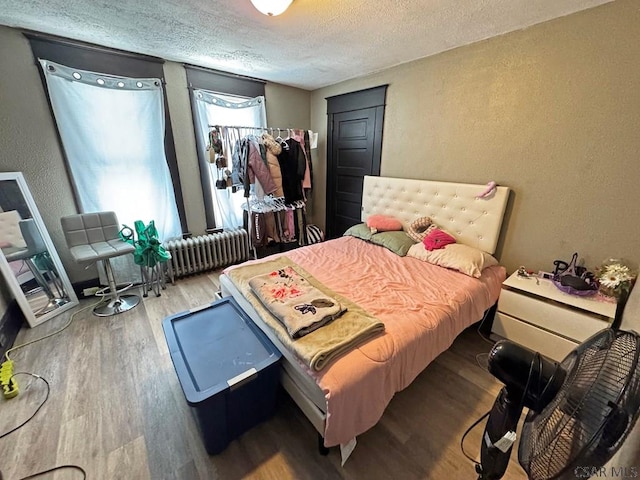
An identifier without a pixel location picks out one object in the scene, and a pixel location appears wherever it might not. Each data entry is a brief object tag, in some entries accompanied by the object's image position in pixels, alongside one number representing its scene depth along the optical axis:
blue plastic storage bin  1.19
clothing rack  2.97
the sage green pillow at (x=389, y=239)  2.50
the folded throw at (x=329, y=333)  1.17
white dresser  1.60
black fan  0.42
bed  1.16
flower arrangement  1.58
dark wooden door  3.04
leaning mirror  2.07
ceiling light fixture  1.38
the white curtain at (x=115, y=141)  2.28
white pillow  2.00
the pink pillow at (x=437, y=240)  2.32
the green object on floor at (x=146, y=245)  2.57
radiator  2.96
